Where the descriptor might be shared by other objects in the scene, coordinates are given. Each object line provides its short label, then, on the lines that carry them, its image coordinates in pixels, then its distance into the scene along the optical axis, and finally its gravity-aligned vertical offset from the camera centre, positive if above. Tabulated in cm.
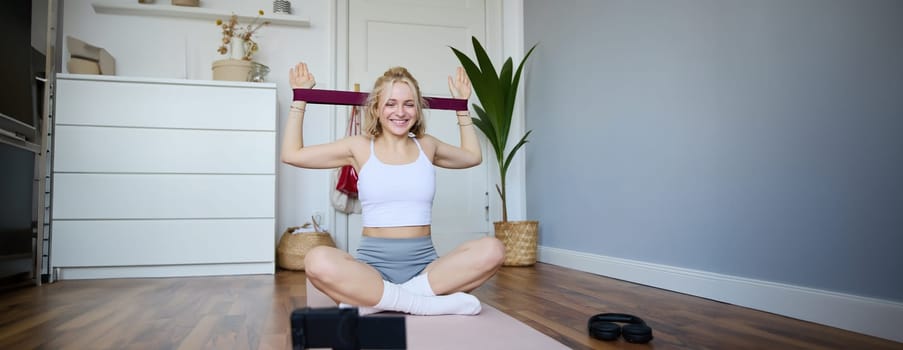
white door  391 +97
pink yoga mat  132 -38
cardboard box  304 +76
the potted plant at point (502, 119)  339 +46
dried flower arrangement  348 +99
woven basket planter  339 -34
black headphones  144 -38
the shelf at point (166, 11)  344 +114
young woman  165 -5
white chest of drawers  293 +6
